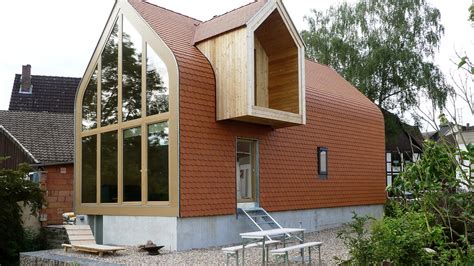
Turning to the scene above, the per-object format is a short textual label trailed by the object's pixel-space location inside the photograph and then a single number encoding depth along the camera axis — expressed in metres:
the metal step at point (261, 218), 13.01
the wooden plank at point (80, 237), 12.09
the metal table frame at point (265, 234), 8.48
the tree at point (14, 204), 13.61
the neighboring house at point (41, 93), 30.67
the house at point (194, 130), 11.91
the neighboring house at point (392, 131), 26.23
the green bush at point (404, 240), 6.79
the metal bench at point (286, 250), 7.94
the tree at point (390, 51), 25.28
